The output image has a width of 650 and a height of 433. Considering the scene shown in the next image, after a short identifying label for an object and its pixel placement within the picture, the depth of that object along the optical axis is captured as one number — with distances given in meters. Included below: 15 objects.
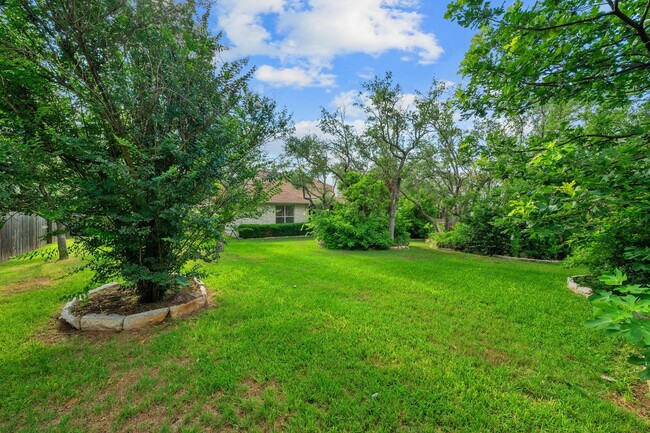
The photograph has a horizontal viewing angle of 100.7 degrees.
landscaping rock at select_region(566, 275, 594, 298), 4.92
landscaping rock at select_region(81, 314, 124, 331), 3.51
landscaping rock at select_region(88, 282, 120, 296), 4.68
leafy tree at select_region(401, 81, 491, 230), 11.58
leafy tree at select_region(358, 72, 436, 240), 11.30
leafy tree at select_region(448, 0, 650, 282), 1.99
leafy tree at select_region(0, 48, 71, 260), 2.80
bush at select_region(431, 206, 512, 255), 10.16
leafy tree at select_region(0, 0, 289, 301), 3.06
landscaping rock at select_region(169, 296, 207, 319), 3.89
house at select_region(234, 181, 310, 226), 19.74
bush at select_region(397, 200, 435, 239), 17.27
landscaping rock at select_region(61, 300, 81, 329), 3.53
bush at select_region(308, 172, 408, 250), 11.59
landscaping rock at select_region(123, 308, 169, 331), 3.53
